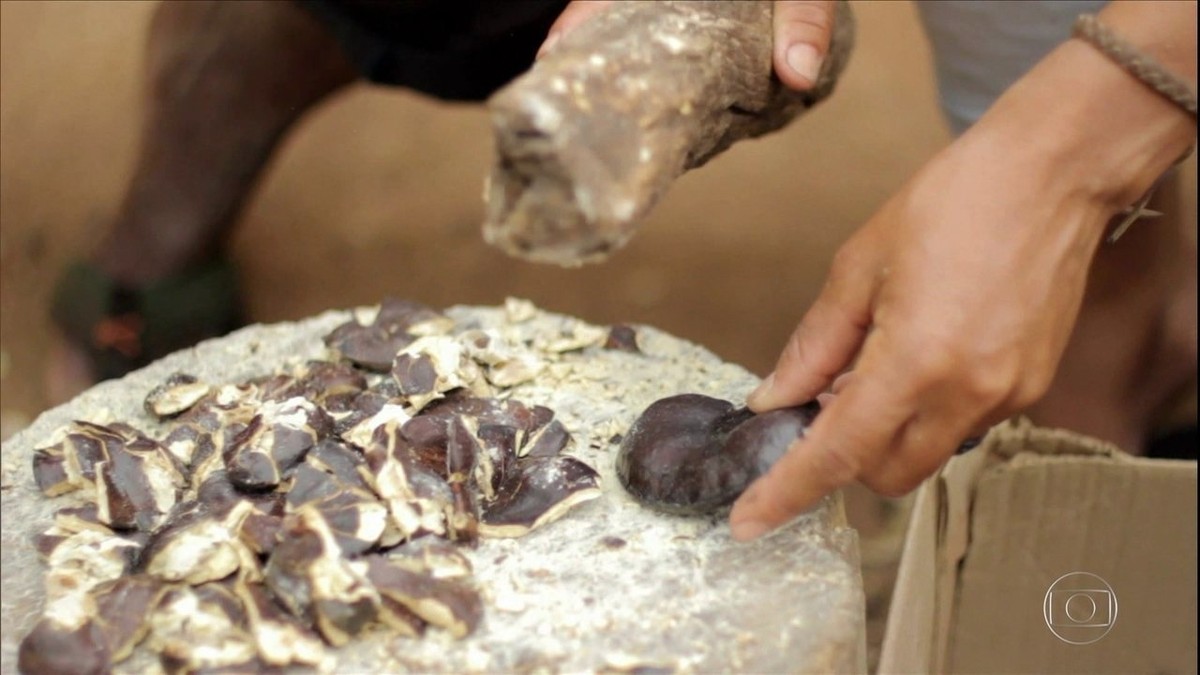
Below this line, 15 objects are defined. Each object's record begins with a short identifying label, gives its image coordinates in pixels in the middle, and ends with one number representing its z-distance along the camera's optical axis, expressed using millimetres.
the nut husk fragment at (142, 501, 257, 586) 666
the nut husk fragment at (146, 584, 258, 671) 620
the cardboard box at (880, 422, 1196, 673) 966
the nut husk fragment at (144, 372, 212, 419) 869
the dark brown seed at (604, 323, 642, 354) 992
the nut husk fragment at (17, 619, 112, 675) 614
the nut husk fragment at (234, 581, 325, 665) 619
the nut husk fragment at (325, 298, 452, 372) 918
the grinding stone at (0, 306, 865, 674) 637
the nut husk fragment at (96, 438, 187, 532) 732
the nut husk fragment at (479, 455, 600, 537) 731
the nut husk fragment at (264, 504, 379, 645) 629
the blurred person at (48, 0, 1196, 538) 653
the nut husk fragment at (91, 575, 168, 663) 627
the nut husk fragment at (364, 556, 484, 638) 643
